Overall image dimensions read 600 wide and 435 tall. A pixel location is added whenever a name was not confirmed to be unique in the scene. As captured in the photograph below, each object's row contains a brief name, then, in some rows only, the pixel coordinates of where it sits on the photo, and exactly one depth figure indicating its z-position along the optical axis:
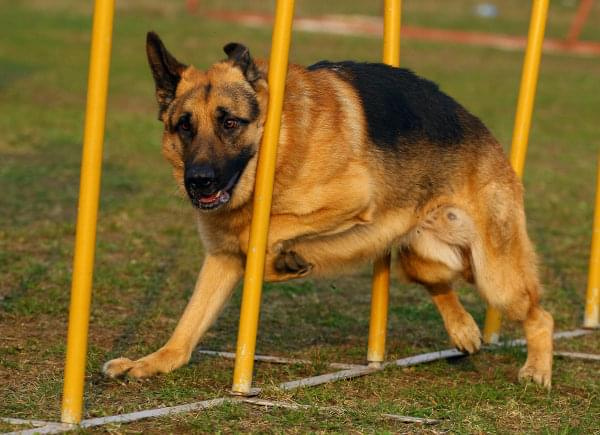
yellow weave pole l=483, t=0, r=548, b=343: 12.70
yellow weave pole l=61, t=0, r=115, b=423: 8.42
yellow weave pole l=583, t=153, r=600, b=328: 14.18
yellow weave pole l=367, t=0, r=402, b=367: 11.95
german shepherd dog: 10.25
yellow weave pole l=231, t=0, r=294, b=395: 9.92
